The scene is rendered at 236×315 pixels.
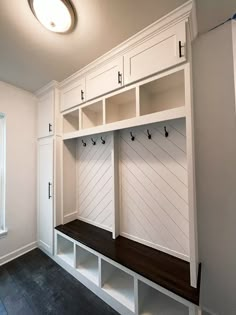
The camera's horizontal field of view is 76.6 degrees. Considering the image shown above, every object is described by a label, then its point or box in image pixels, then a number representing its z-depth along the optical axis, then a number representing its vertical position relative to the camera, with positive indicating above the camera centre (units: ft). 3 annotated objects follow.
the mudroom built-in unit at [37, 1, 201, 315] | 3.95 -0.54
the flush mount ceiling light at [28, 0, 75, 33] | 3.57 +3.76
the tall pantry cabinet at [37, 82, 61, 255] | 7.00 -0.13
